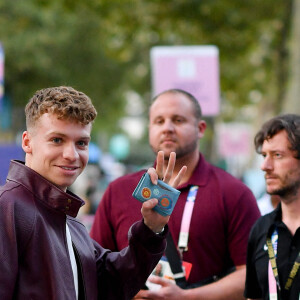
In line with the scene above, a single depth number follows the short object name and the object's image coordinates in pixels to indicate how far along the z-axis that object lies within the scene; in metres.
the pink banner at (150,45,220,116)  9.04
